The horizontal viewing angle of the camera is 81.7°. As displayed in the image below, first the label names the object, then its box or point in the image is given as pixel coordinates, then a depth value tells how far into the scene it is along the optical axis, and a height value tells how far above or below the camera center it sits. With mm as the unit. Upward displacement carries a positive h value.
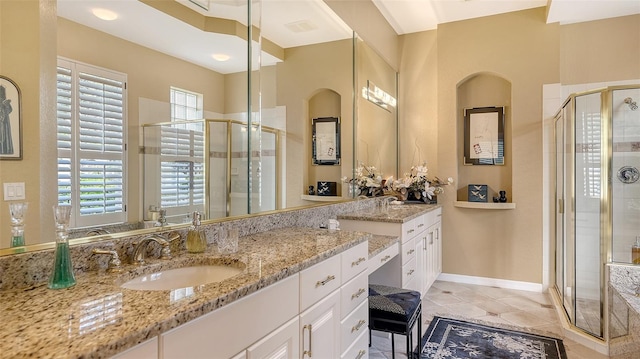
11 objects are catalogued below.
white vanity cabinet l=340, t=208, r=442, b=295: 2762 -604
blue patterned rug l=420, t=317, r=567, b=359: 2545 -1207
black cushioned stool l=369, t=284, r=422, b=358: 2076 -767
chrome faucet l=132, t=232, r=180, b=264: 1349 -257
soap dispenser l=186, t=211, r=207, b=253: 1520 -249
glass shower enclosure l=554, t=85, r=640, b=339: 2750 -116
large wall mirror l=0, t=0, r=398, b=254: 1164 +352
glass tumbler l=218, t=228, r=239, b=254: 1554 -264
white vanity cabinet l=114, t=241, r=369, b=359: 940 -474
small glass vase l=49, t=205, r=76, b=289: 1041 -246
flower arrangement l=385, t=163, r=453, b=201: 4113 -87
